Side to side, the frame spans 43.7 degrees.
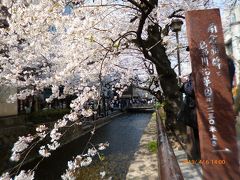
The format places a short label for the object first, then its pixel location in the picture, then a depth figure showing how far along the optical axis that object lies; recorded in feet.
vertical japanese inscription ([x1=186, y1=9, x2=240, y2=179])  9.76
